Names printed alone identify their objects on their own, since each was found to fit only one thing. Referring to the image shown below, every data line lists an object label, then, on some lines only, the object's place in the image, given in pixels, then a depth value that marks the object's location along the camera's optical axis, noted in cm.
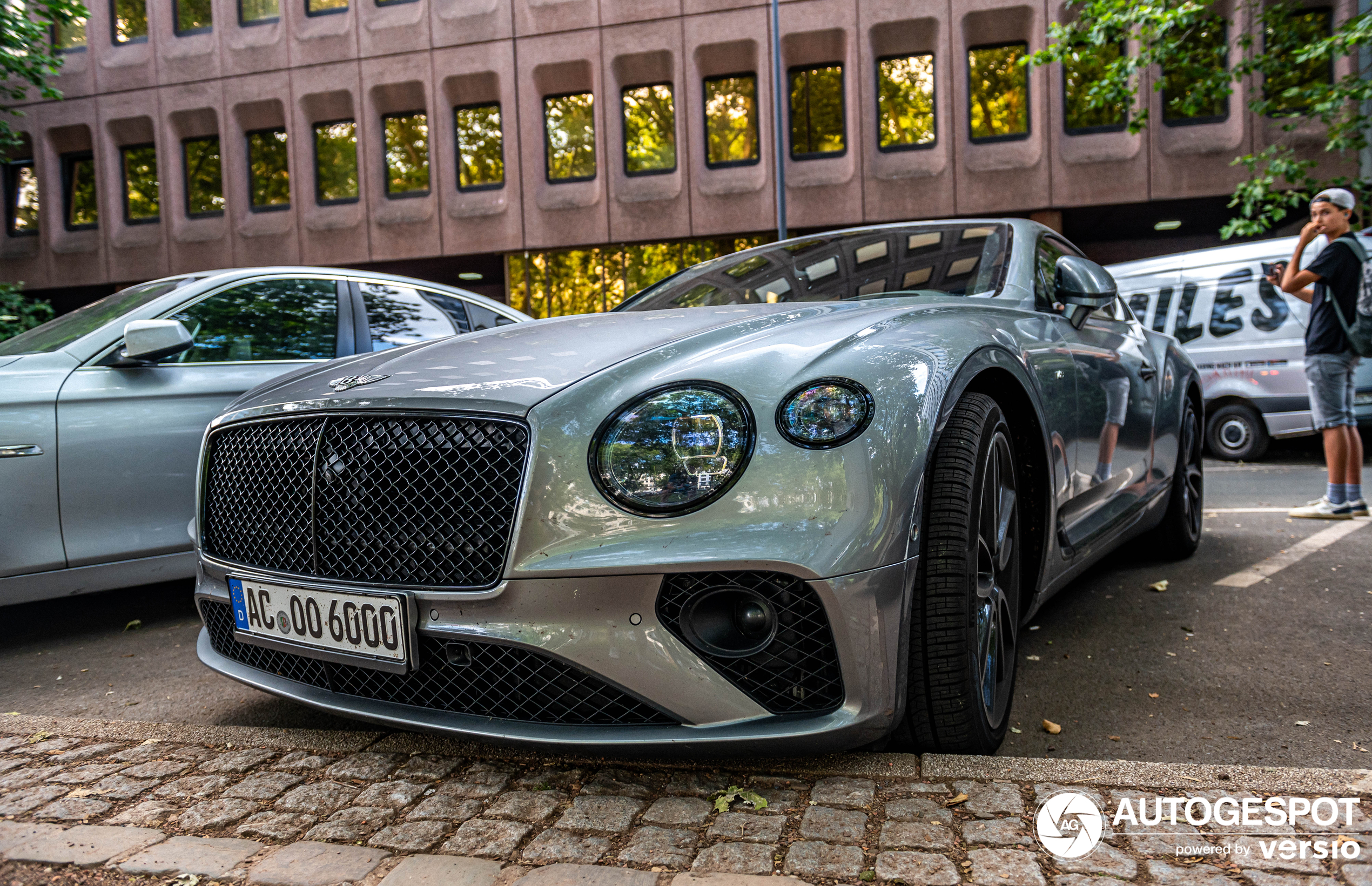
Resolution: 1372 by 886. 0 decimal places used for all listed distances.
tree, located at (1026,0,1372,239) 1053
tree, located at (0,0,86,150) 975
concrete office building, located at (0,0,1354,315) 1714
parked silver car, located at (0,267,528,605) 355
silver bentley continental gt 187
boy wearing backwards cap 556
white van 911
